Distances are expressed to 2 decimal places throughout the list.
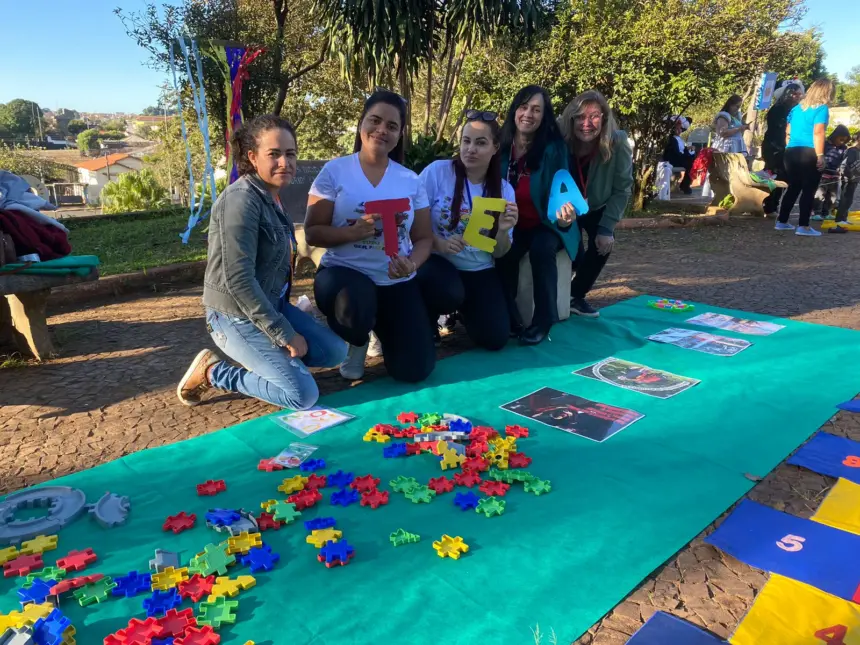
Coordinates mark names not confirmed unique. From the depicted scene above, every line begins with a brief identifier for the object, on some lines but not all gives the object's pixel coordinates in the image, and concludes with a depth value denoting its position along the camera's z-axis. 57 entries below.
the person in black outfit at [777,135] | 9.96
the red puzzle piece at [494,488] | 2.42
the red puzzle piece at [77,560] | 1.97
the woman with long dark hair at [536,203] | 4.01
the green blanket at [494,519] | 1.81
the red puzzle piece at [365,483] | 2.44
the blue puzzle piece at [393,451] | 2.70
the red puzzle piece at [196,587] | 1.85
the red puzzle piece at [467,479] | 2.49
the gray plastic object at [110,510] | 2.21
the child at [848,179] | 9.37
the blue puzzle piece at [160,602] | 1.79
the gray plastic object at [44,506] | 2.12
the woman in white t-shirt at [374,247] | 3.39
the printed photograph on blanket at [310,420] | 2.94
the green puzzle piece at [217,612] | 1.75
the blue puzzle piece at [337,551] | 2.02
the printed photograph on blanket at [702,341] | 4.14
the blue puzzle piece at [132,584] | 1.86
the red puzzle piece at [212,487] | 2.40
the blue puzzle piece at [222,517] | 2.17
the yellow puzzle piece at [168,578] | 1.89
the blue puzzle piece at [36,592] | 1.82
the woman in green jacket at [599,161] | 4.25
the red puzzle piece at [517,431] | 2.90
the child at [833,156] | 9.67
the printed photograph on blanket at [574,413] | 3.01
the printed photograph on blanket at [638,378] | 3.50
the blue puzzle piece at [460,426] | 2.91
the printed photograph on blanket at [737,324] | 4.57
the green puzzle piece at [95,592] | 1.83
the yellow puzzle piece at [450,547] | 2.06
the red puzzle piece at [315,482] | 2.44
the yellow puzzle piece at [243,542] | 2.04
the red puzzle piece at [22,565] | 1.94
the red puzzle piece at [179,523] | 2.17
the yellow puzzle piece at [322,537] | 2.10
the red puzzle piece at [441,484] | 2.44
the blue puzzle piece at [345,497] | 2.36
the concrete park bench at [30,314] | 3.66
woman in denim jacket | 2.85
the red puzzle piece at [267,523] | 2.20
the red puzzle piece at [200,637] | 1.67
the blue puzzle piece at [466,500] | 2.33
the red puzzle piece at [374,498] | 2.34
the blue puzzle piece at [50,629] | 1.62
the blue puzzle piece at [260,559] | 1.98
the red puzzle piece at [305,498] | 2.32
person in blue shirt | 8.12
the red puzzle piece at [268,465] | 2.57
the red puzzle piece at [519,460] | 2.63
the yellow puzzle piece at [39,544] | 2.04
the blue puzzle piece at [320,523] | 2.19
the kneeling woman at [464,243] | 3.77
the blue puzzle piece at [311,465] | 2.57
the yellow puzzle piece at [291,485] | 2.41
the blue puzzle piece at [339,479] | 2.48
